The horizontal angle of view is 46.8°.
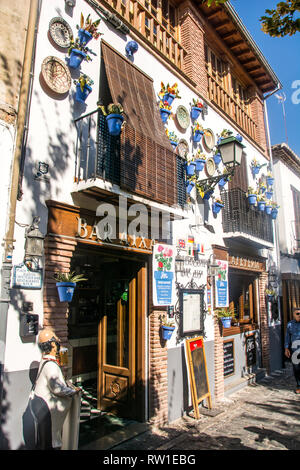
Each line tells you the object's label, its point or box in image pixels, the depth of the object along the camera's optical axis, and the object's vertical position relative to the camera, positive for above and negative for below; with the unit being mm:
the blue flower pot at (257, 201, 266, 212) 10578 +3055
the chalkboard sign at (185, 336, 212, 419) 6816 -1282
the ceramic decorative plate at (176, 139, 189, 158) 8079 +3714
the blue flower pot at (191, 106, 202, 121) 8695 +4834
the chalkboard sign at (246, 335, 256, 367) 10445 -1294
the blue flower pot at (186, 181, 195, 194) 7996 +2770
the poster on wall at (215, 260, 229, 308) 8530 +549
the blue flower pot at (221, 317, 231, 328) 8492 -337
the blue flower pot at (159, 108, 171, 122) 7410 +4092
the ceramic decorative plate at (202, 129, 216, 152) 9266 +4474
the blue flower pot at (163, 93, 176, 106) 7594 +4534
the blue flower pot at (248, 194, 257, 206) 10023 +3098
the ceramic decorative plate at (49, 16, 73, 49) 5262 +4217
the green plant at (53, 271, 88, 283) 4672 +420
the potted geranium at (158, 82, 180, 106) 7594 +4616
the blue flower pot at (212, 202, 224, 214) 9031 +2581
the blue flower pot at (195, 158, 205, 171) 8377 +3431
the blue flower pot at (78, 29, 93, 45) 5553 +4320
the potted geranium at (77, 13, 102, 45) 5570 +4503
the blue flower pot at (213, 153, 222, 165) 9500 +4037
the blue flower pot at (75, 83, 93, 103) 5488 +3359
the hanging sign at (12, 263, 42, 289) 4336 +394
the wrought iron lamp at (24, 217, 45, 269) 4465 +836
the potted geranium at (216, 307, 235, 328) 8500 -208
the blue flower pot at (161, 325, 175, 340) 6453 -420
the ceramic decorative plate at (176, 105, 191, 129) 8220 +4541
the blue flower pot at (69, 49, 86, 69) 5395 +3832
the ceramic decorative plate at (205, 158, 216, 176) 9156 +3708
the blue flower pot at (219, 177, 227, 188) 9555 +3390
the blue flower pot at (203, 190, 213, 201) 8656 +2779
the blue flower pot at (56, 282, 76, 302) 4598 +247
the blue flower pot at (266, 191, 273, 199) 12545 +4080
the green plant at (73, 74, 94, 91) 5457 +3575
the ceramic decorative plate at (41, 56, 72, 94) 5047 +3450
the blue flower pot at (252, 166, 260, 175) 12227 +4786
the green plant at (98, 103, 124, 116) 5305 +3014
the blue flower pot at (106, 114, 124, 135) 5254 +2762
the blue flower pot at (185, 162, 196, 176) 8031 +3156
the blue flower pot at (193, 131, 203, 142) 8614 +4200
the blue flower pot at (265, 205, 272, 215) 11041 +3066
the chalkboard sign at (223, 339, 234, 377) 9211 -1313
